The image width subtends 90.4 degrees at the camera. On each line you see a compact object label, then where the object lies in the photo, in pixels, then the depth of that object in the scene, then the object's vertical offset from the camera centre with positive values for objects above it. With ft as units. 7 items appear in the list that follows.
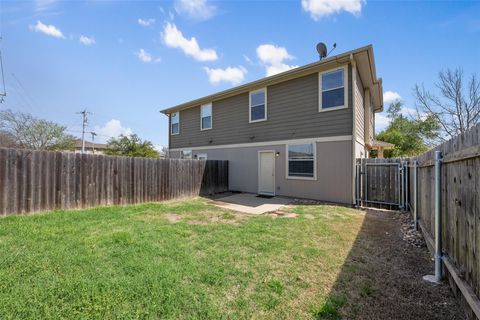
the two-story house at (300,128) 27.76 +5.00
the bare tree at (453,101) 59.77 +16.63
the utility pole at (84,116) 114.21 +22.01
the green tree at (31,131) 56.75 +7.59
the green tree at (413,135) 69.74 +8.77
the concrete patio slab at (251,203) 25.89 -5.01
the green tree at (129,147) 62.39 +4.10
